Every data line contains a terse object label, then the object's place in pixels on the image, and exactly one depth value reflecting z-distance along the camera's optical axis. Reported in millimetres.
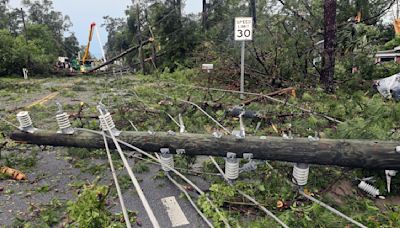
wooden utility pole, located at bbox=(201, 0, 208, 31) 19898
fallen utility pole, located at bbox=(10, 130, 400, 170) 2723
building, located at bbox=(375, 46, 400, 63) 13438
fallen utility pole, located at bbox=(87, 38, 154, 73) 18139
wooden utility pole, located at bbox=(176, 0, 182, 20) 18344
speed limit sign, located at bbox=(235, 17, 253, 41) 6945
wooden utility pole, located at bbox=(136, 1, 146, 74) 17953
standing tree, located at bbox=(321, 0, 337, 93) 7492
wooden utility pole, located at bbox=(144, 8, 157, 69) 18672
